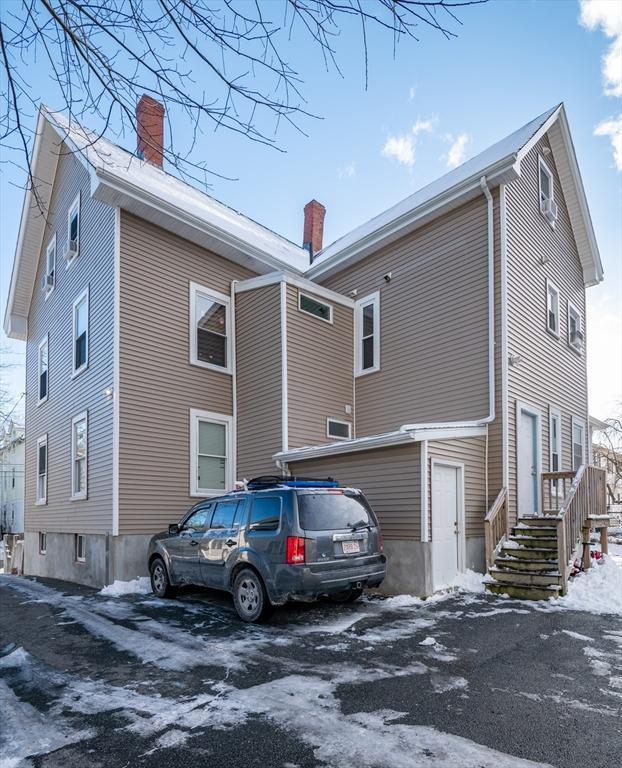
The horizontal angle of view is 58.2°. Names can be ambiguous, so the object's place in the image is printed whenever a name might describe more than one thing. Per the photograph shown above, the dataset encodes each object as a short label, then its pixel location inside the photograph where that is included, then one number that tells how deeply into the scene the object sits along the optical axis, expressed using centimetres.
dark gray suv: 694
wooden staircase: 877
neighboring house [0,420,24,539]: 3350
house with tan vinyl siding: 1071
